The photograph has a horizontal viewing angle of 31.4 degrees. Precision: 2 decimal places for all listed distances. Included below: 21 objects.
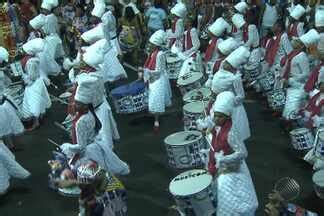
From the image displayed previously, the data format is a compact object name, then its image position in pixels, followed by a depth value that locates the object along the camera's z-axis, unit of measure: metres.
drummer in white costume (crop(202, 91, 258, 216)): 6.11
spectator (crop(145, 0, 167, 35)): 14.45
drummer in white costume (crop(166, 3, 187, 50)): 11.67
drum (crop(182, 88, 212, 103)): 9.21
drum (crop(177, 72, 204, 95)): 9.74
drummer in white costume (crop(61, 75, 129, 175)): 7.11
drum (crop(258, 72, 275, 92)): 10.57
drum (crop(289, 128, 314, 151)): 8.11
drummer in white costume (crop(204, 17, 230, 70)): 10.70
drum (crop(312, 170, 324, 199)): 7.09
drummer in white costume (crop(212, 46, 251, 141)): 7.79
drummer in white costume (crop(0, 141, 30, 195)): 8.30
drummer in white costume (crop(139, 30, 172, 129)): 10.08
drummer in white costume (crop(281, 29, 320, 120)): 9.09
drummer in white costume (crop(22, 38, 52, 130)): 10.38
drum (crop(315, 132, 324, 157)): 7.26
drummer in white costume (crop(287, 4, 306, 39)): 11.45
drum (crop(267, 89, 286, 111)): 9.77
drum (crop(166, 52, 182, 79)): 11.28
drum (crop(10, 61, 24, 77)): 10.95
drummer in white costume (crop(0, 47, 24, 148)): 9.06
